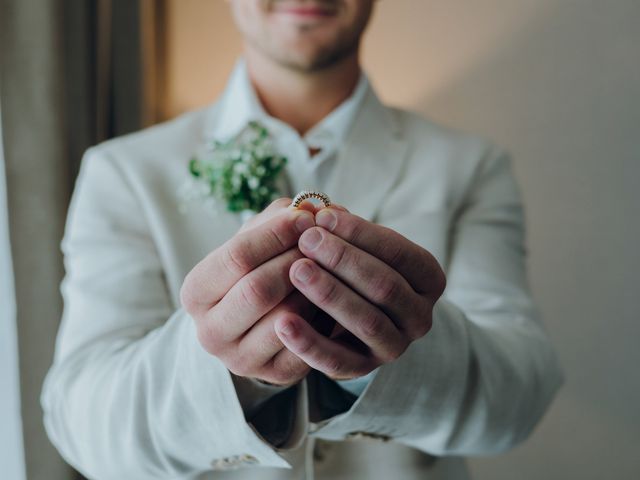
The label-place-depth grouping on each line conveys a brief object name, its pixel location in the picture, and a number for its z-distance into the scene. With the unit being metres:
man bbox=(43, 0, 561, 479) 0.71
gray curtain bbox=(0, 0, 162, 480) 1.48
